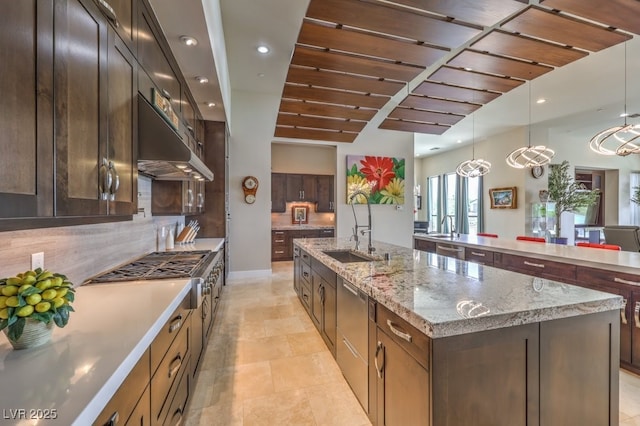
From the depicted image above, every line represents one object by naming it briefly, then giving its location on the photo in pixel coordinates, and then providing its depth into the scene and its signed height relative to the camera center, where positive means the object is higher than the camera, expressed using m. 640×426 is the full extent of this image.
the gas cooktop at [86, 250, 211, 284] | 1.91 -0.45
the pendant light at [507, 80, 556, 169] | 4.78 +0.96
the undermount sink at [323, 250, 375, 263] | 3.04 -0.50
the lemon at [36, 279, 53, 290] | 0.97 -0.25
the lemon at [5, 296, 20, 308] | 0.91 -0.29
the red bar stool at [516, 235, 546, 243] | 4.30 -0.45
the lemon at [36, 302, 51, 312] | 0.94 -0.32
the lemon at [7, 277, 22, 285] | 0.95 -0.24
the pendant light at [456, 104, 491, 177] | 5.36 +0.84
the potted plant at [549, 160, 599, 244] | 7.09 +0.41
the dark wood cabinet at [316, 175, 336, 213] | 7.63 +0.43
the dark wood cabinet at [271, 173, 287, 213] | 7.32 +0.46
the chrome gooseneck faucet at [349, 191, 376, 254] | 2.85 -0.40
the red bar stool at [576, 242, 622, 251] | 3.39 -0.44
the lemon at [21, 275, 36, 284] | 0.96 -0.23
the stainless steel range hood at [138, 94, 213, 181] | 1.73 +0.42
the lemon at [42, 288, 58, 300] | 0.97 -0.29
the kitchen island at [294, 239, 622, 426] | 1.20 -0.66
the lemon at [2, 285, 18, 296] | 0.92 -0.26
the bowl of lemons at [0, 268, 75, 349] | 0.91 -0.32
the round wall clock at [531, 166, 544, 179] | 6.96 +0.95
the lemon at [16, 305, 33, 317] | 0.91 -0.32
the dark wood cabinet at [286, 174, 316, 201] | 7.42 +0.60
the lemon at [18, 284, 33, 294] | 0.93 -0.25
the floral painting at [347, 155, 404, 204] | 6.37 +0.73
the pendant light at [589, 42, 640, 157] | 3.49 +0.89
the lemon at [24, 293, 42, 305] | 0.93 -0.29
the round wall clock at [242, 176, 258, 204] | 5.51 +0.43
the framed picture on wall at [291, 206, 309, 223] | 7.78 -0.10
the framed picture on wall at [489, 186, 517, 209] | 7.22 +0.33
